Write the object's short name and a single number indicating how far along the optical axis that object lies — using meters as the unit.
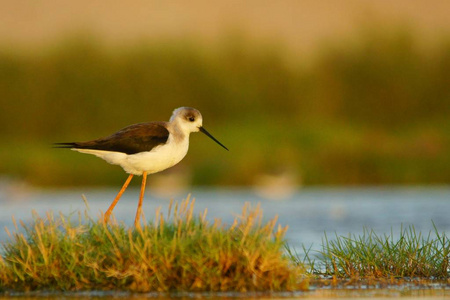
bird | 17.23
